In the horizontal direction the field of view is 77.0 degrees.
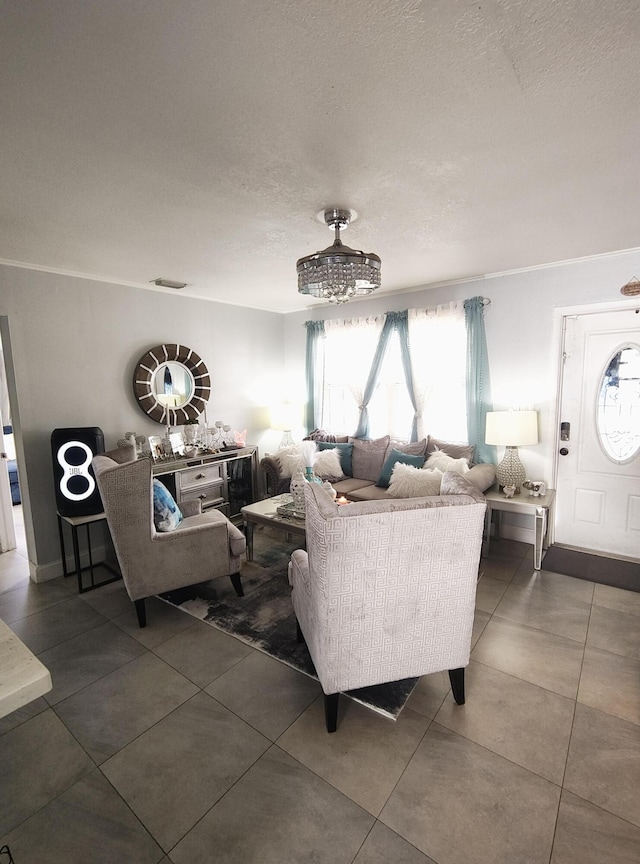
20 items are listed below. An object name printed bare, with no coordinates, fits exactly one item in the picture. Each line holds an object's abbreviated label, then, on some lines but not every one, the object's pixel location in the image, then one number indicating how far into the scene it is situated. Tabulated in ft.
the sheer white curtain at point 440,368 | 13.53
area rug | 6.88
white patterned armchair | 5.36
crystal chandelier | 6.84
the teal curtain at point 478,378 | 12.85
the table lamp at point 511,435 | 11.44
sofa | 12.09
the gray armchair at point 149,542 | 8.02
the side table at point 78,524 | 10.19
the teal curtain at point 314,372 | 16.89
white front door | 10.93
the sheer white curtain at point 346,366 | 15.60
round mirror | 12.94
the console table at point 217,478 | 12.46
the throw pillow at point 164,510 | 9.23
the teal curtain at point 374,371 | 14.84
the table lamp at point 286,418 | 16.74
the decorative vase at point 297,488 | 11.12
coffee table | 10.22
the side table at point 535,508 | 10.79
